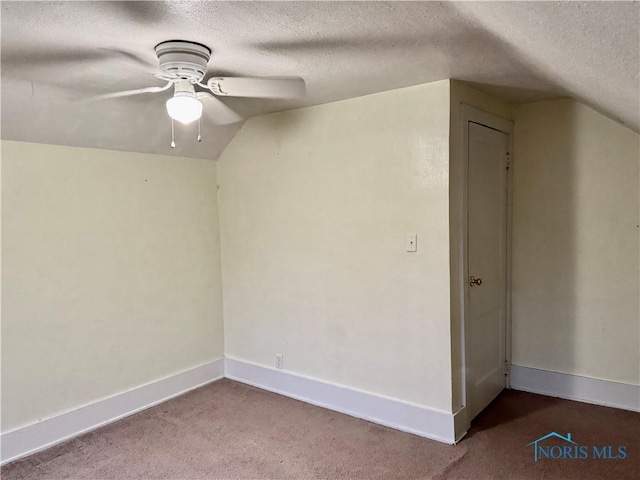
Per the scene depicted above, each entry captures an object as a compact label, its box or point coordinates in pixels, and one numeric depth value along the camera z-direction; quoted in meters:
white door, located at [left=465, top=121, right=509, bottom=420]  2.93
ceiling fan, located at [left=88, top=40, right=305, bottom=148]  1.94
